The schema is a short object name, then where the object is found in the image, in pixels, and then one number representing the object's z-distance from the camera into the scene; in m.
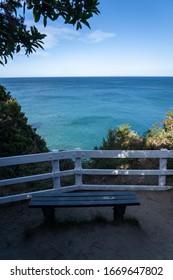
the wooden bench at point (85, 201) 3.62
